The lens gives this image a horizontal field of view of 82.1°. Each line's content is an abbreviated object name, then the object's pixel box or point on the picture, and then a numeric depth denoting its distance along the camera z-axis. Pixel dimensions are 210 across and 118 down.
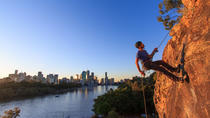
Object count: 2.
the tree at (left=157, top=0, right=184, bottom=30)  16.88
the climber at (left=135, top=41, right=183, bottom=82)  4.98
